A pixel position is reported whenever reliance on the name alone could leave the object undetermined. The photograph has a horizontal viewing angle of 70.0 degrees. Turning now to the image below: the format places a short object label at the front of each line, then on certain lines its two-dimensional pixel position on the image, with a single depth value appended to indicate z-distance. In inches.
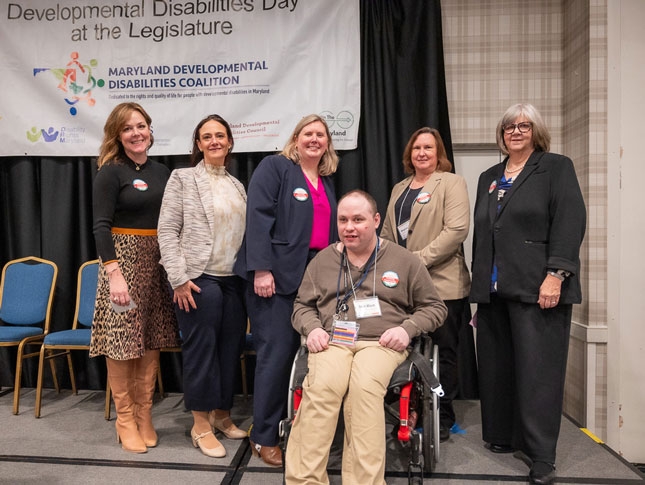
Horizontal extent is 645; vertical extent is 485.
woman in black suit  74.6
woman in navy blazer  80.3
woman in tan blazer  88.0
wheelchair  66.0
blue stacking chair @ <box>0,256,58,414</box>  122.8
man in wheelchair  63.7
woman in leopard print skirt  83.4
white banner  119.2
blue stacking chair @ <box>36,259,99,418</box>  120.7
